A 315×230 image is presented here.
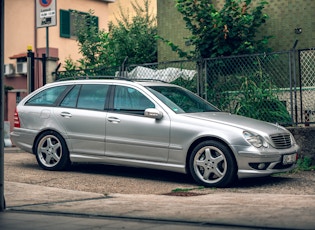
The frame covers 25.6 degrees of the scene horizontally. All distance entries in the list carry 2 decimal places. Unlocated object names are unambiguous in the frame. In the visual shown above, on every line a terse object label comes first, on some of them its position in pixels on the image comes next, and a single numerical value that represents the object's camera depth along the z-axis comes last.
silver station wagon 10.07
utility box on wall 18.66
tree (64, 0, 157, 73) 19.25
